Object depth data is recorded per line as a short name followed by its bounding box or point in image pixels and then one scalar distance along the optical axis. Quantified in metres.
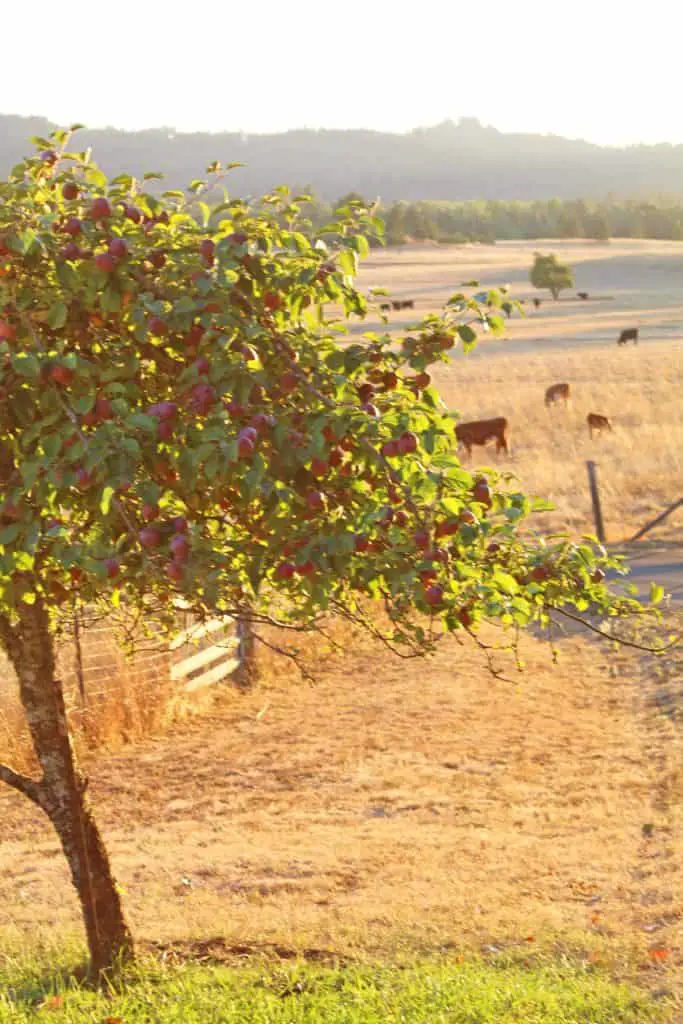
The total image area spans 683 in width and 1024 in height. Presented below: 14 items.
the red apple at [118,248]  9.80
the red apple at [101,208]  10.06
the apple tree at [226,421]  9.55
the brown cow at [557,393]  79.06
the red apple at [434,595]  9.66
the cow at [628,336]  123.79
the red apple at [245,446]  9.03
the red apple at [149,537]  9.42
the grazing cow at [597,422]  64.62
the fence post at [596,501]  42.34
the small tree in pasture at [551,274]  183.12
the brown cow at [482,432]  60.62
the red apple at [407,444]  9.41
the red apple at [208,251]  9.87
